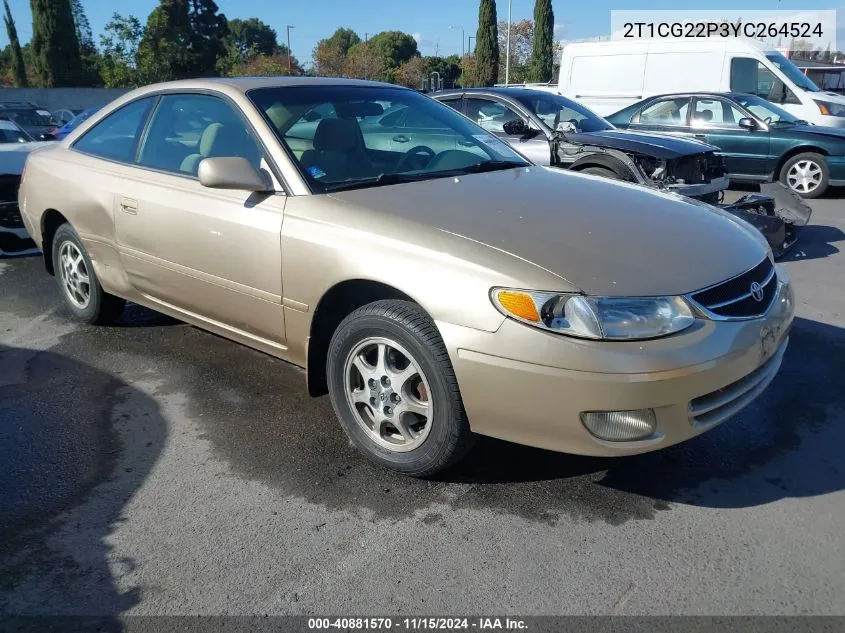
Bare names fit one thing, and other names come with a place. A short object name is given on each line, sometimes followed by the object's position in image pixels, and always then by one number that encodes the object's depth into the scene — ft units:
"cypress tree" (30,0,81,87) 126.82
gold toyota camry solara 7.95
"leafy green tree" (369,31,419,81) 247.91
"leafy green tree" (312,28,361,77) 177.99
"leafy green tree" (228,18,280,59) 292.26
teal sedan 31.17
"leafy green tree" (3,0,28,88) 132.98
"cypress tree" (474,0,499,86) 140.36
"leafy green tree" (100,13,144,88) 128.77
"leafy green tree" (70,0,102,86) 135.33
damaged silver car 21.63
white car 21.67
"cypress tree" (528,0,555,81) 141.28
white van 37.88
